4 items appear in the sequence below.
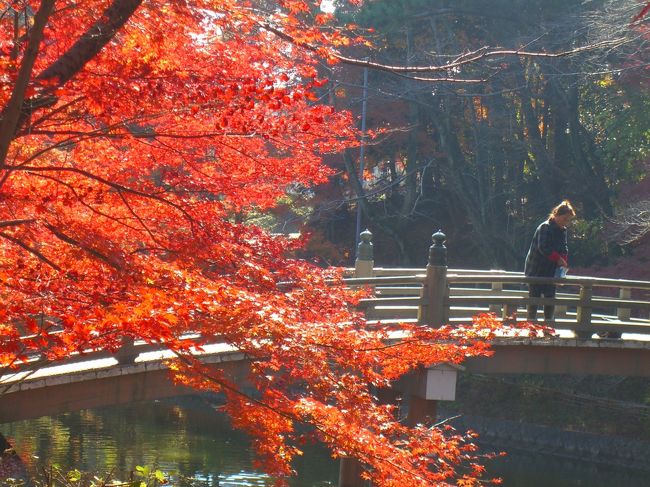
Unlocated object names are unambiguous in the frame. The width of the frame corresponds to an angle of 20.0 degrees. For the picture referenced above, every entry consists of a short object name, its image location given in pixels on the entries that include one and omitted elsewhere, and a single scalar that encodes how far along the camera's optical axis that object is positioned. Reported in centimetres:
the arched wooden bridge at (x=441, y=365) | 1720
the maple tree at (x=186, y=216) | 1165
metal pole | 4882
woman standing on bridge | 2108
